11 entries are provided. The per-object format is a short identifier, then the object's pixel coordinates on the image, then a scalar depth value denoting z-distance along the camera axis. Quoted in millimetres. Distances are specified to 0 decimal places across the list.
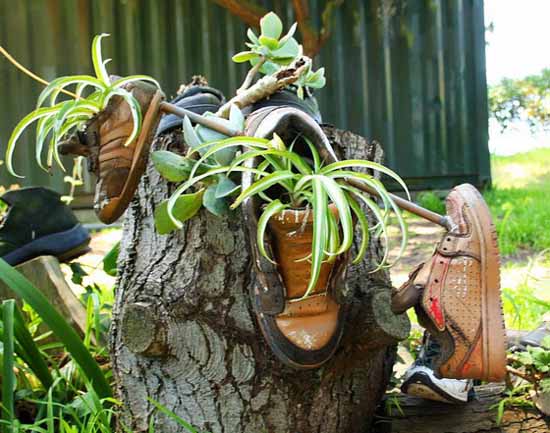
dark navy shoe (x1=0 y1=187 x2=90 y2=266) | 2329
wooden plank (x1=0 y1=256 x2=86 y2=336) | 2306
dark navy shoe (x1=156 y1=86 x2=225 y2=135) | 1798
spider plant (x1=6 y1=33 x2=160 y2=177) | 1688
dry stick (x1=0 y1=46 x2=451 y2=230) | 1683
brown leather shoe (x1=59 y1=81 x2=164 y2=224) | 1718
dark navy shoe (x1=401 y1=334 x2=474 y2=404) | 1824
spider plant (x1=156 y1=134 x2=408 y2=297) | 1548
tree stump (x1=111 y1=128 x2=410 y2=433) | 1740
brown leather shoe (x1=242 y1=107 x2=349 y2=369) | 1609
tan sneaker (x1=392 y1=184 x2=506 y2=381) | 1638
